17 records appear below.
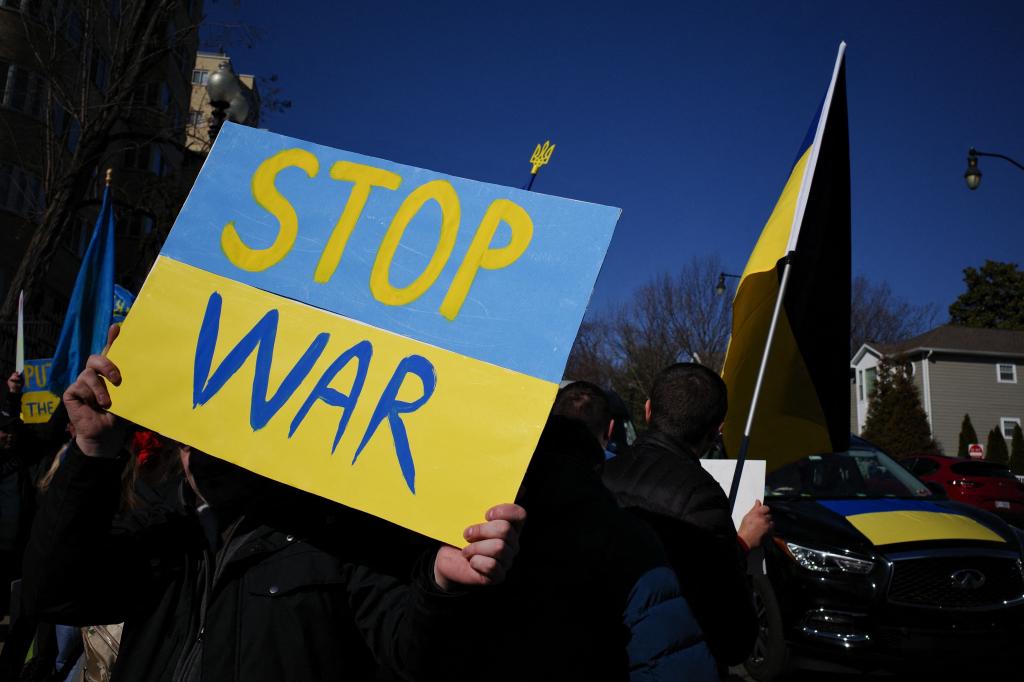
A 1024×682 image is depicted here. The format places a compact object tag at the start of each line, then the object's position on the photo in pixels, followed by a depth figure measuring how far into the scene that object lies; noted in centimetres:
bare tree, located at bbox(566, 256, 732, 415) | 4194
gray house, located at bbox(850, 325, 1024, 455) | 4203
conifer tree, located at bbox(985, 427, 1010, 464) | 3537
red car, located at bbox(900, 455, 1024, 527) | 1667
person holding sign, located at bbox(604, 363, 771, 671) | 238
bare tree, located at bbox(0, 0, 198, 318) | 921
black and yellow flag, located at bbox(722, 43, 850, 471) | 354
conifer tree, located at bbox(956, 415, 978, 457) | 3690
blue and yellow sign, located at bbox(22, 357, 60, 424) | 615
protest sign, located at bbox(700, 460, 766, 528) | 350
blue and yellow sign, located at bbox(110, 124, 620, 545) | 157
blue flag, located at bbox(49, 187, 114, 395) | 514
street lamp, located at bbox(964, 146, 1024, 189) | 1966
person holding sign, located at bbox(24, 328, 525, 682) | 177
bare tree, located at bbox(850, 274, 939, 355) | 5416
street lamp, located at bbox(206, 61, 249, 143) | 711
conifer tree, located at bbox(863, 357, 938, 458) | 3659
